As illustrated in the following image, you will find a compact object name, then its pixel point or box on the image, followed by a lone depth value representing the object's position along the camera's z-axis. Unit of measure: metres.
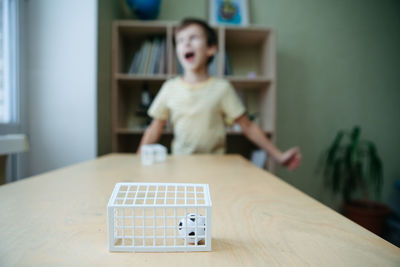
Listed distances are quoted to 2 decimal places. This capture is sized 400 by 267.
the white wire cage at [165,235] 0.30
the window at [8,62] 1.50
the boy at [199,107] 1.41
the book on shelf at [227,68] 2.07
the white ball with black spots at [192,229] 0.31
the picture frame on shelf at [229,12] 2.22
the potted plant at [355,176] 2.09
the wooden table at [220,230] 0.29
